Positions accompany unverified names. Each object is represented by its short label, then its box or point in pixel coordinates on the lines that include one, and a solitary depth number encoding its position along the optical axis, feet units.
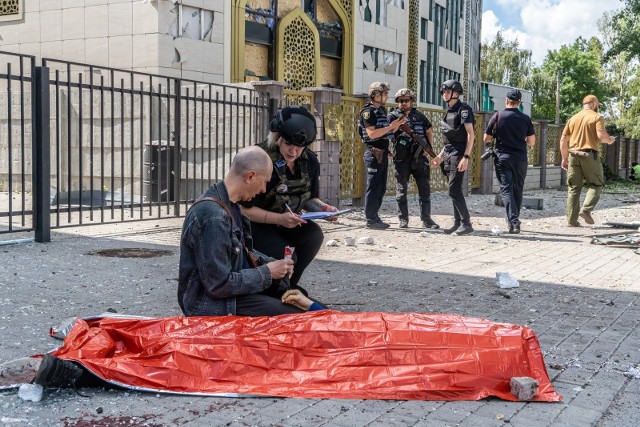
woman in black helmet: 18.53
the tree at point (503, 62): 261.24
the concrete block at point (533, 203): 55.06
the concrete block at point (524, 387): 13.20
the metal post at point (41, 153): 31.60
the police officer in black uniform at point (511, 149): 39.33
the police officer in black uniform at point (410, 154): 38.81
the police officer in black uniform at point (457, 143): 37.81
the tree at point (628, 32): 115.96
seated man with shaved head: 14.23
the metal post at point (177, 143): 40.09
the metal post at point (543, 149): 83.35
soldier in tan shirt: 42.37
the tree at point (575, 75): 246.06
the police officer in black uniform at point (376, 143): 38.40
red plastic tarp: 13.30
